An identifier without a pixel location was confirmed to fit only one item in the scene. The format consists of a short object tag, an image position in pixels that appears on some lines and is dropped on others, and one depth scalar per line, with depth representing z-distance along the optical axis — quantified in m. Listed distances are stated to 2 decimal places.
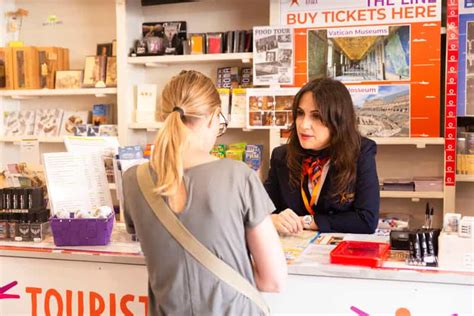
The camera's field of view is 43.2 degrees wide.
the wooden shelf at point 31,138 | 4.76
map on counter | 2.14
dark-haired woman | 2.63
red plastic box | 1.99
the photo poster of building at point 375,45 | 3.83
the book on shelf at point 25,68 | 4.72
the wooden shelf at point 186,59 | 4.23
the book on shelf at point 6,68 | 4.76
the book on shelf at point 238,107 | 4.26
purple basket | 2.28
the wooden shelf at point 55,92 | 4.58
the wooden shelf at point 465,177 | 3.81
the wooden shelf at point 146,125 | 4.46
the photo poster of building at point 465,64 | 3.72
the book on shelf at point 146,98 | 4.52
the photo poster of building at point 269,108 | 4.07
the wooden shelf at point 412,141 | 3.84
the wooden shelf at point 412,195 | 3.89
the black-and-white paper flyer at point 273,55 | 4.05
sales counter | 1.93
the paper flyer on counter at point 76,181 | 2.49
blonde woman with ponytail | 1.57
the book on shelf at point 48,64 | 4.76
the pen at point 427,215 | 2.32
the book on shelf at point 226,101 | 4.29
